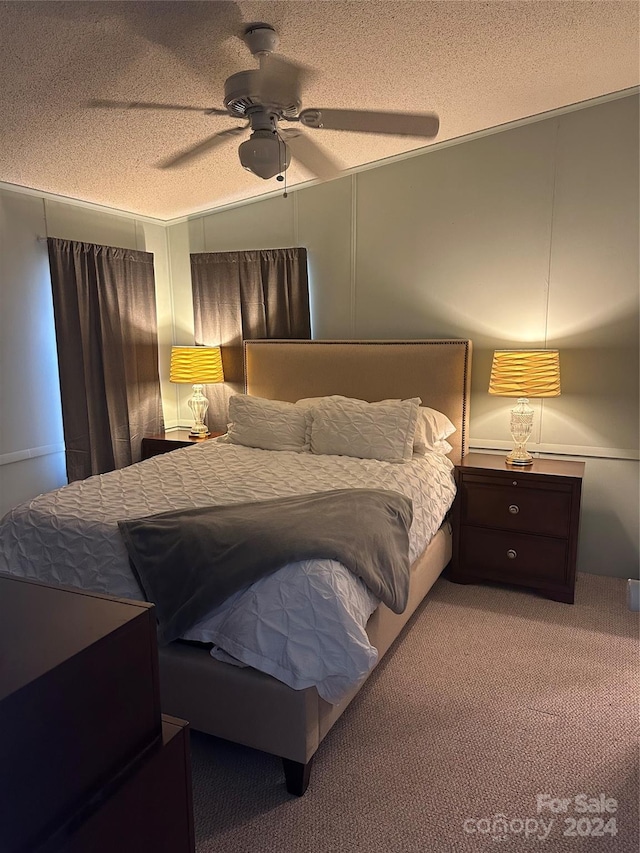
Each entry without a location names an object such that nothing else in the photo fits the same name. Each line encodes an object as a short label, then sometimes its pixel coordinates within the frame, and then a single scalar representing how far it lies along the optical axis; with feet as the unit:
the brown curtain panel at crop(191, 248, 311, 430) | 13.87
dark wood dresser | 2.62
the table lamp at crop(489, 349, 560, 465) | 10.54
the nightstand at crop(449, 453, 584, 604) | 10.25
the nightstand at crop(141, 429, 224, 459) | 13.96
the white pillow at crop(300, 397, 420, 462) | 10.92
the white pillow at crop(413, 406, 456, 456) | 11.25
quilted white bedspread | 5.99
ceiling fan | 6.99
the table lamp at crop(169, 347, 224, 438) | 14.23
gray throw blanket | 6.36
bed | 6.15
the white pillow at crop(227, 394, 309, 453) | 11.98
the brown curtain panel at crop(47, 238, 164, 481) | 12.66
